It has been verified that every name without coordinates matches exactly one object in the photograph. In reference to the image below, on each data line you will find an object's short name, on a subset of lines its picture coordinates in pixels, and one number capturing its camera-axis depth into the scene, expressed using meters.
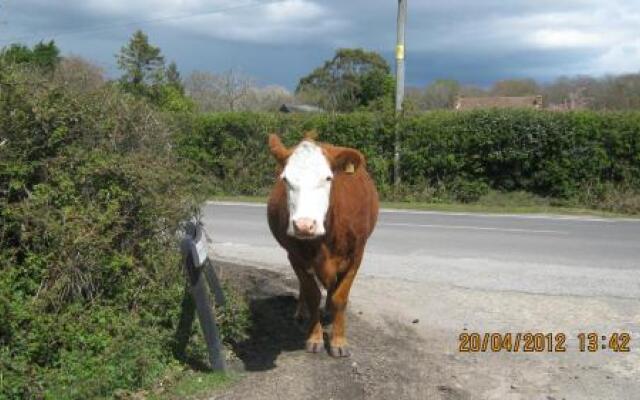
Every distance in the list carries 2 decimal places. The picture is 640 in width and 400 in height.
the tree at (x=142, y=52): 37.92
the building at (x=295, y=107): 44.67
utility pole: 22.14
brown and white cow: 4.86
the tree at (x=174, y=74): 49.51
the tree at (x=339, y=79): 44.32
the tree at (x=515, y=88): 57.75
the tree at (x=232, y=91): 51.03
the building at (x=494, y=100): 47.50
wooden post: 5.23
